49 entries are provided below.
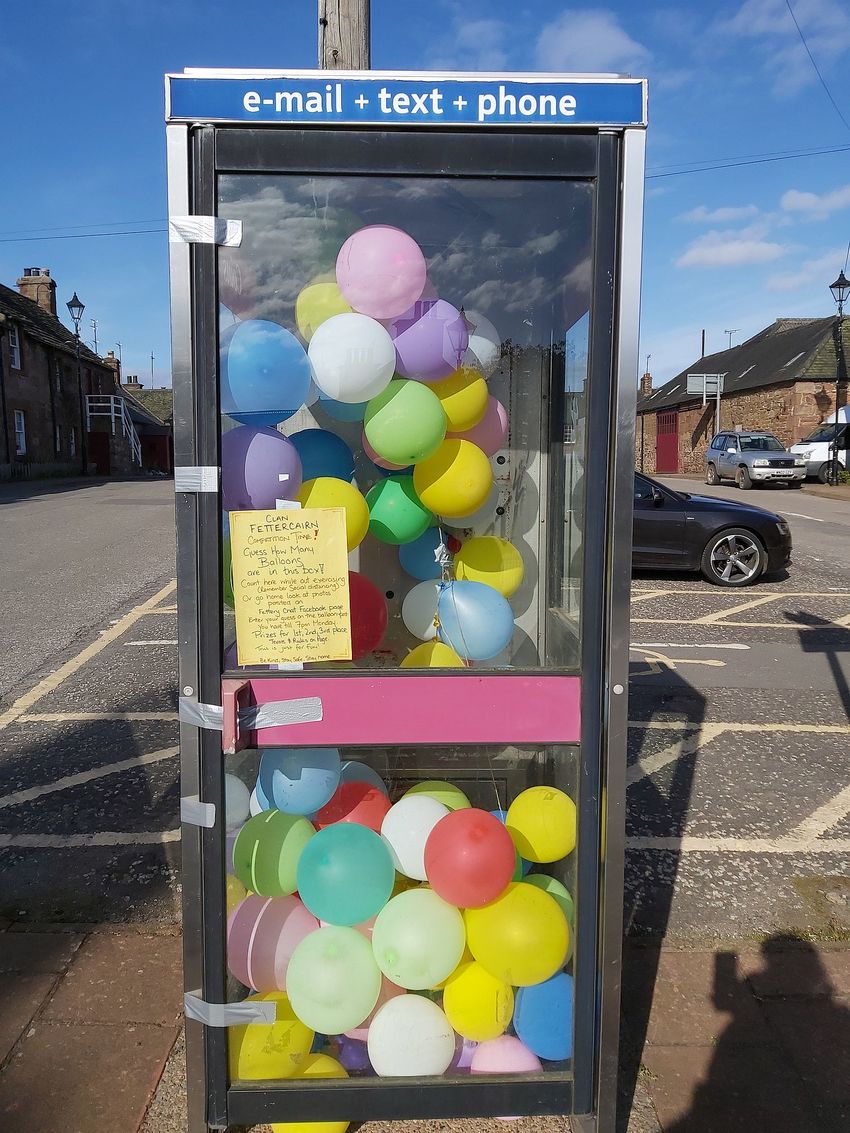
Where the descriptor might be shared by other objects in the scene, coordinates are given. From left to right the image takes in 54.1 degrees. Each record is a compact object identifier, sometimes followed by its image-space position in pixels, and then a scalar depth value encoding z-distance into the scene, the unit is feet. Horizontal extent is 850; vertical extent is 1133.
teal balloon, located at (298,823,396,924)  7.38
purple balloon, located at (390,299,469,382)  7.54
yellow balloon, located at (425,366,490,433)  7.93
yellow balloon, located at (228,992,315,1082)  7.35
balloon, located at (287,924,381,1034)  7.26
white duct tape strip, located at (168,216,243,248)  6.45
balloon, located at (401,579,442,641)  8.57
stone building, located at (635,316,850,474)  94.79
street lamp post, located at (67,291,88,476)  106.11
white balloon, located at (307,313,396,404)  7.29
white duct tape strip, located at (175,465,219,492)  6.64
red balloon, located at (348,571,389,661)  7.87
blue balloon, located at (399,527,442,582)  8.76
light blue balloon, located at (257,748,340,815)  7.66
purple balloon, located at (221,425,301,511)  7.01
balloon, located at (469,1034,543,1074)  7.38
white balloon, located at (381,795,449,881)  7.68
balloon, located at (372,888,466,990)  7.27
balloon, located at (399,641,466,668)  8.07
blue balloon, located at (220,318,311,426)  7.00
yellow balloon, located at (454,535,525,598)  8.75
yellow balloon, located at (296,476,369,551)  7.57
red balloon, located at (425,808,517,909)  7.20
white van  80.33
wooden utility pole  11.55
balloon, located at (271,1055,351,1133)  7.40
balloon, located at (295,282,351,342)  7.38
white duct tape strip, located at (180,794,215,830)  6.98
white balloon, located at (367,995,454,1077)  7.32
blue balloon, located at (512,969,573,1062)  7.32
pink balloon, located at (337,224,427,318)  7.20
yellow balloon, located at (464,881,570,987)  7.15
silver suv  73.15
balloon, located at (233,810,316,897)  7.53
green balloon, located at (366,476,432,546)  8.20
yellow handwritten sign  7.09
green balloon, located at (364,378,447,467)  7.59
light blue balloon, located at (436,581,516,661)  8.20
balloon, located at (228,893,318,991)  7.42
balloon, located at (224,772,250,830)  7.34
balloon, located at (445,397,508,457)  8.36
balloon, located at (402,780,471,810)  8.12
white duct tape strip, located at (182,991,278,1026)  7.11
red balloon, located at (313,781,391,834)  8.02
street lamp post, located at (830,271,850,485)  73.90
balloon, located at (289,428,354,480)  7.87
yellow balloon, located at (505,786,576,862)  7.52
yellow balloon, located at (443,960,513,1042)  7.38
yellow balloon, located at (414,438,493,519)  8.00
